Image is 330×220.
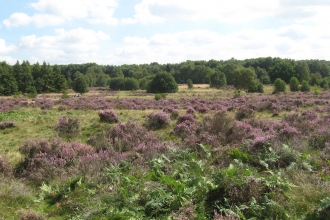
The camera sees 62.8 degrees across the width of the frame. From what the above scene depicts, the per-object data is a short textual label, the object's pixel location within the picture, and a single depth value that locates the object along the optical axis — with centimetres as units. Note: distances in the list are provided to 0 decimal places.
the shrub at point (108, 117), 1353
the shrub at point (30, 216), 431
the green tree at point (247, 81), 5816
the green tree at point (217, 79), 7700
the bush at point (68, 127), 1109
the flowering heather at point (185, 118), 1277
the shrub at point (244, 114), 1426
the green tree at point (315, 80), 6947
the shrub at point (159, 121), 1249
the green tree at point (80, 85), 5272
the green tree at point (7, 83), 5871
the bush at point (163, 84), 6203
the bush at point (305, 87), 5122
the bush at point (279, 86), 4838
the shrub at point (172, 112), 1450
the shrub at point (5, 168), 682
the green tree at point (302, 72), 8107
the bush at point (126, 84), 8462
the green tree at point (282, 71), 8725
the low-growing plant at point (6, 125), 1239
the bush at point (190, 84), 7443
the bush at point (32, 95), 3778
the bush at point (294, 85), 5241
